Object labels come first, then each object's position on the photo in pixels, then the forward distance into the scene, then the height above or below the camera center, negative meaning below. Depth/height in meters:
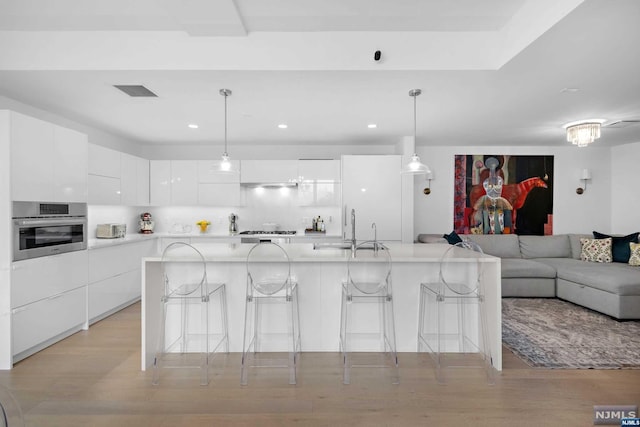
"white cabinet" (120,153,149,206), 4.80 +0.49
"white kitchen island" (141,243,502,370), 2.97 -0.74
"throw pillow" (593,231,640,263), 4.71 -0.49
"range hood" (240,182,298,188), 5.53 +0.49
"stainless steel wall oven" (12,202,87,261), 2.79 -0.15
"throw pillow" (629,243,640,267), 4.47 -0.57
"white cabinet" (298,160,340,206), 5.44 +0.51
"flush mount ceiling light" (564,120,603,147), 4.07 +1.02
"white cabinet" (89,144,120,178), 4.12 +0.67
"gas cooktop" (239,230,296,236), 5.53 -0.33
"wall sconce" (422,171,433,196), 5.70 +0.46
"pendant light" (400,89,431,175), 3.28 +0.46
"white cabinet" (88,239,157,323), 3.73 -0.81
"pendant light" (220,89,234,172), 3.20 +0.47
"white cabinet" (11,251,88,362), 2.77 -0.81
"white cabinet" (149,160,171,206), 5.53 +0.53
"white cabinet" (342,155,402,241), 5.04 +0.30
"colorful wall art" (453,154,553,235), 5.77 +0.33
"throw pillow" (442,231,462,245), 4.54 -0.36
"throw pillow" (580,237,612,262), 4.87 -0.55
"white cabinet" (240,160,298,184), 5.49 +0.71
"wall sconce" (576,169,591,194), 5.69 +0.62
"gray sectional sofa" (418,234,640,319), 3.76 -0.78
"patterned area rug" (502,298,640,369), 2.80 -1.23
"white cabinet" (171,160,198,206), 5.53 +0.51
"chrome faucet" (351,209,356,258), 2.79 -0.31
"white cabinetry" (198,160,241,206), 5.53 +0.43
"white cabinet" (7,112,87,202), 2.77 +0.48
